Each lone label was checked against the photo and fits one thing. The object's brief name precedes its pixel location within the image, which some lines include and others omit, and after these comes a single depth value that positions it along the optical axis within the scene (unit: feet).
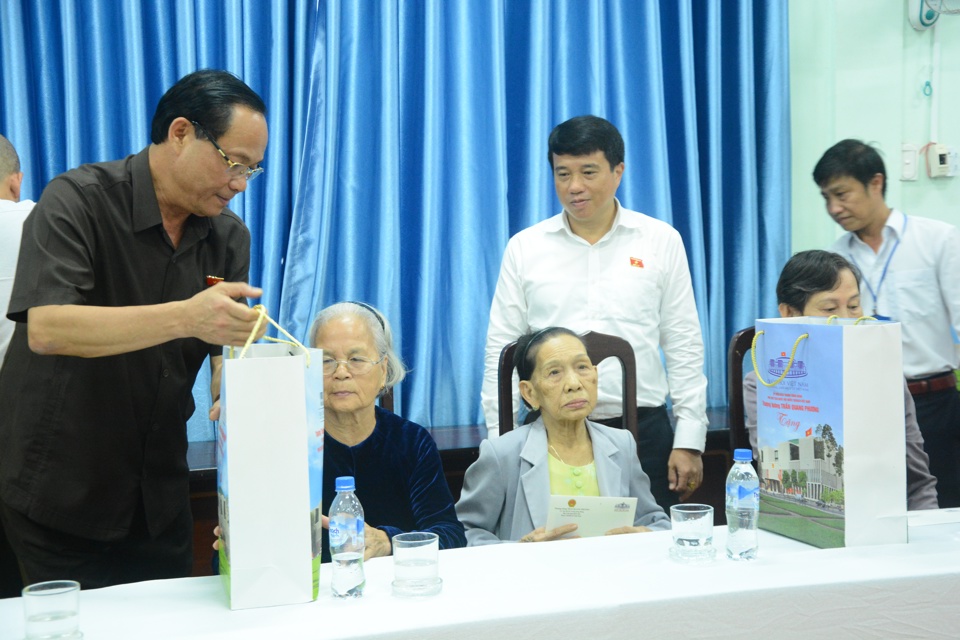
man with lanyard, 8.92
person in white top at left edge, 7.38
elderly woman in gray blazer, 6.56
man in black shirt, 5.08
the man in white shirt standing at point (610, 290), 8.69
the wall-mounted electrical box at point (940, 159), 11.74
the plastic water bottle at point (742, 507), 4.69
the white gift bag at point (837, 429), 4.60
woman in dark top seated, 6.37
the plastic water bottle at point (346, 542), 4.13
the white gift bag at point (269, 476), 3.83
